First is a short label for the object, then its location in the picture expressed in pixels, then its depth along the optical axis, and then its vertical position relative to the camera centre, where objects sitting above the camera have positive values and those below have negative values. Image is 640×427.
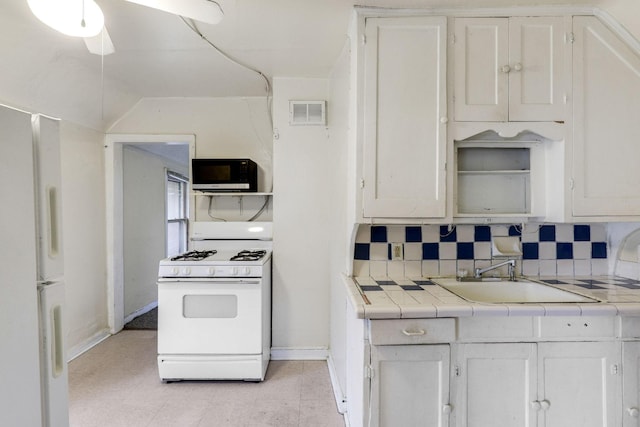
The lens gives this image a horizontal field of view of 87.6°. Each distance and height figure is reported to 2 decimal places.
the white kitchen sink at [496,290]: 1.87 -0.48
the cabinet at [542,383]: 1.43 -0.77
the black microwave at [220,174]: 2.73 +0.28
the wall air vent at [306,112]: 2.68 +0.76
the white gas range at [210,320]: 2.30 -0.78
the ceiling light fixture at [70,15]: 1.28 +0.77
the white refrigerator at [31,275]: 0.95 -0.20
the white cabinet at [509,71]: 1.69 +0.69
